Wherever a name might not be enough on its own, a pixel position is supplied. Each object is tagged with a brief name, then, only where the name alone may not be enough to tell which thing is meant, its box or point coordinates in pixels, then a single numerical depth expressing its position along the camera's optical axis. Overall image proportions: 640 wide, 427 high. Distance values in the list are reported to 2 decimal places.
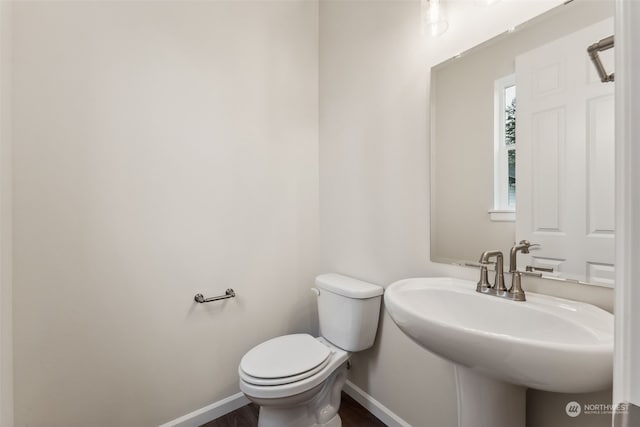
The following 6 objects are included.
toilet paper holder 1.48
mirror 0.83
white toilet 1.20
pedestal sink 0.59
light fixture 1.18
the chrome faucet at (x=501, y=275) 0.93
